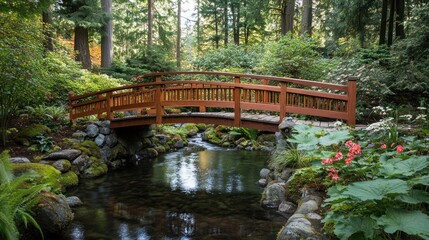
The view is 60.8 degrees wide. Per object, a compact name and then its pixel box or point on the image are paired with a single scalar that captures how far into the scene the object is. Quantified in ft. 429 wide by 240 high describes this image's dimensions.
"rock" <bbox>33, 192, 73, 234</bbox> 16.94
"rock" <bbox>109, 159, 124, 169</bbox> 33.92
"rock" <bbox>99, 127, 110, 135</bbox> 34.30
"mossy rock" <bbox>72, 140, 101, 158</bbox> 31.12
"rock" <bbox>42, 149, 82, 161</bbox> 28.07
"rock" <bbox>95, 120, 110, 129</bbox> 34.37
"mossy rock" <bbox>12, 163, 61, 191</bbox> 21.75
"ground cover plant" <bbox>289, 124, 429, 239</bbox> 9.64
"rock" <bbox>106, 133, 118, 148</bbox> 34.40
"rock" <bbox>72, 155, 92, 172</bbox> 29.43
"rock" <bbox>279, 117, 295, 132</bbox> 25.09
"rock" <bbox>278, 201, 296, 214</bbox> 19.97
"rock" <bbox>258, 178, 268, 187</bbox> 27.14
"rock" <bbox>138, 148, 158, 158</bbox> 38.68
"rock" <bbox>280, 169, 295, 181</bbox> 22.11
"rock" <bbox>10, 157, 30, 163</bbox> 25.24
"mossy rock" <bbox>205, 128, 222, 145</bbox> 46.29
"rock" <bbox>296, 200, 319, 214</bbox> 15.34
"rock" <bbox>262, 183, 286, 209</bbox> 21.50
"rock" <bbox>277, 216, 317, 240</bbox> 12.87
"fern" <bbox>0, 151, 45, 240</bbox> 12.89
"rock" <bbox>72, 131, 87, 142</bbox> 33.01
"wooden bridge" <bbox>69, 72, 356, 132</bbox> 25.39
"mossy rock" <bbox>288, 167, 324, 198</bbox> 17.93
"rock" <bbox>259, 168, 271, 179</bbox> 28.44
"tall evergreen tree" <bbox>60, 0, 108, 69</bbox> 49.88
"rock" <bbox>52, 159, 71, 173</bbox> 27.14
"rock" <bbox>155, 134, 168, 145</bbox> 43.09
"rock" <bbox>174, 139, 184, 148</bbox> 43.82
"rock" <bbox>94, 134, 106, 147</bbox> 33.60
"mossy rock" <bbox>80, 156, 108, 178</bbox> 29.86
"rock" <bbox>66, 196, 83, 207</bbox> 22.54
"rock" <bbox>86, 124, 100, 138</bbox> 33.71
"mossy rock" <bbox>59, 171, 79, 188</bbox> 26.35
